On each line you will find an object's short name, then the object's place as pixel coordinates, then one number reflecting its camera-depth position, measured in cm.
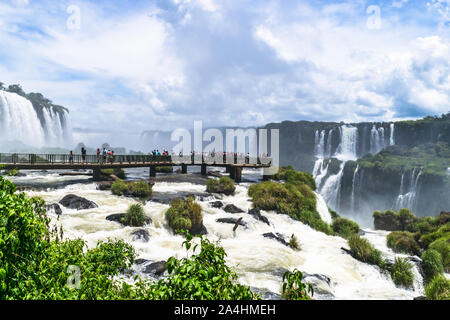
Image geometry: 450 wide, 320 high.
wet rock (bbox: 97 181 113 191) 2702
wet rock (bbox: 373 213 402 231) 3494
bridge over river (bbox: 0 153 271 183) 2925
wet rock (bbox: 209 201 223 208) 2289
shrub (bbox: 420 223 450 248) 2229
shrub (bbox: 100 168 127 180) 3620
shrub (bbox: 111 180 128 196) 2458
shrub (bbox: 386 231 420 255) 2086
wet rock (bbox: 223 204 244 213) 2156
